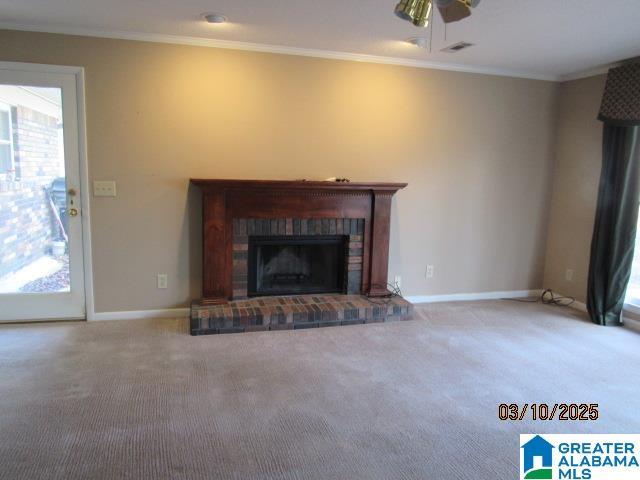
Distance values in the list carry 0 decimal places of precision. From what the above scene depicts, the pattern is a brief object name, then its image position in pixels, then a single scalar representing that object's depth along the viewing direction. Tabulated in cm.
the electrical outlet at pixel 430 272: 444
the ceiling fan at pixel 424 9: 171
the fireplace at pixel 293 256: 364
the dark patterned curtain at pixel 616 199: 372
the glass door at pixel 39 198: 337
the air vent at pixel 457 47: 354
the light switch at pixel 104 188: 356
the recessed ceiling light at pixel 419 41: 343
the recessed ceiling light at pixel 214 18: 302
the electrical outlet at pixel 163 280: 378
